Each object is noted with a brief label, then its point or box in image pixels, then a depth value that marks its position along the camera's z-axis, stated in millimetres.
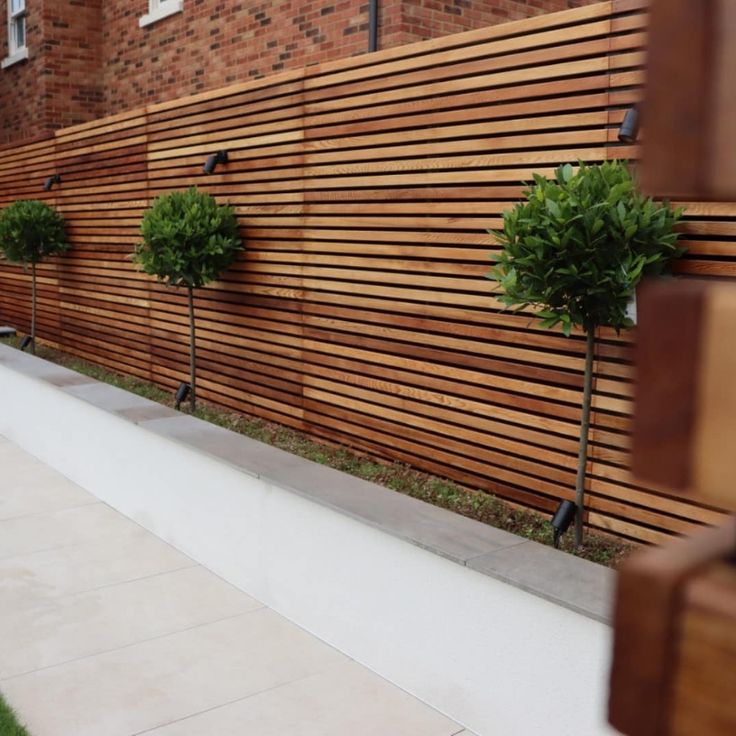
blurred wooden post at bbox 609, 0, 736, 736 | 421
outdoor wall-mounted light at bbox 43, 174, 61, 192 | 9688
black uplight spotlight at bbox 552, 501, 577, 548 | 4012
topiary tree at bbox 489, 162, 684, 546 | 3523
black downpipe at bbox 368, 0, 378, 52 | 6902
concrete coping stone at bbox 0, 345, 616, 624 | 3203
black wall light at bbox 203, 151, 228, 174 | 6648
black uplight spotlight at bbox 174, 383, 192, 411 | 7123
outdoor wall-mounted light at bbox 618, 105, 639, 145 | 3727
